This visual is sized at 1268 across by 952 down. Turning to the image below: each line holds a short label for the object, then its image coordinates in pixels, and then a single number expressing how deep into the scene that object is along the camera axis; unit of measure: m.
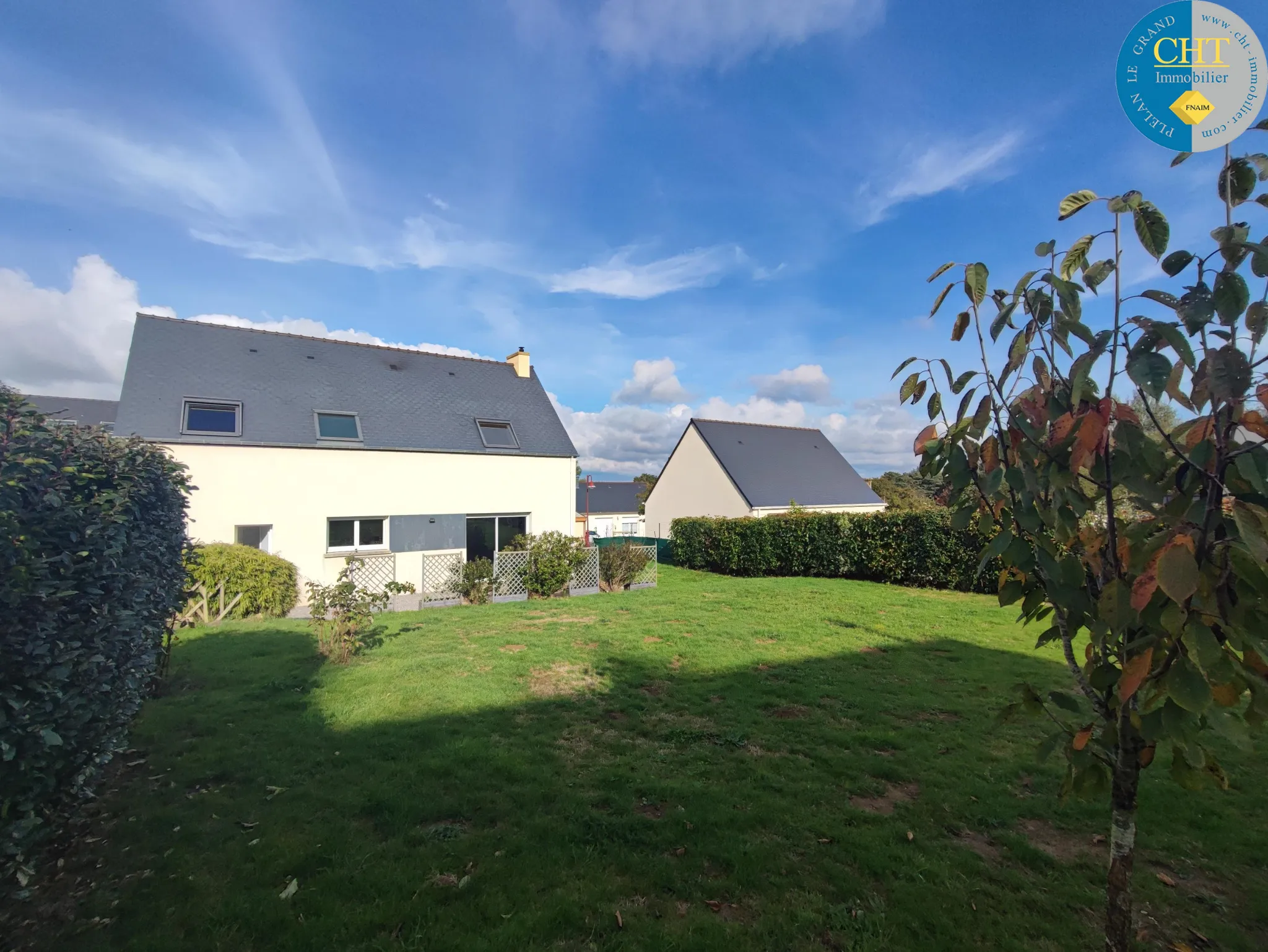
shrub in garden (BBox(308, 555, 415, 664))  7.91
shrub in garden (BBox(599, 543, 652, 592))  15.59
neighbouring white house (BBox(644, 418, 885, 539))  24.97
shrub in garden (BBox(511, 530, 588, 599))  14.18
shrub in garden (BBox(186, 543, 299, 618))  11.33
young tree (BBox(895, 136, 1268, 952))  1.40
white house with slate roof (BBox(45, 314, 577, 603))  13.27
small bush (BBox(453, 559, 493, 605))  13.66
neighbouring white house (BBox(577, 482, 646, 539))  46.34
